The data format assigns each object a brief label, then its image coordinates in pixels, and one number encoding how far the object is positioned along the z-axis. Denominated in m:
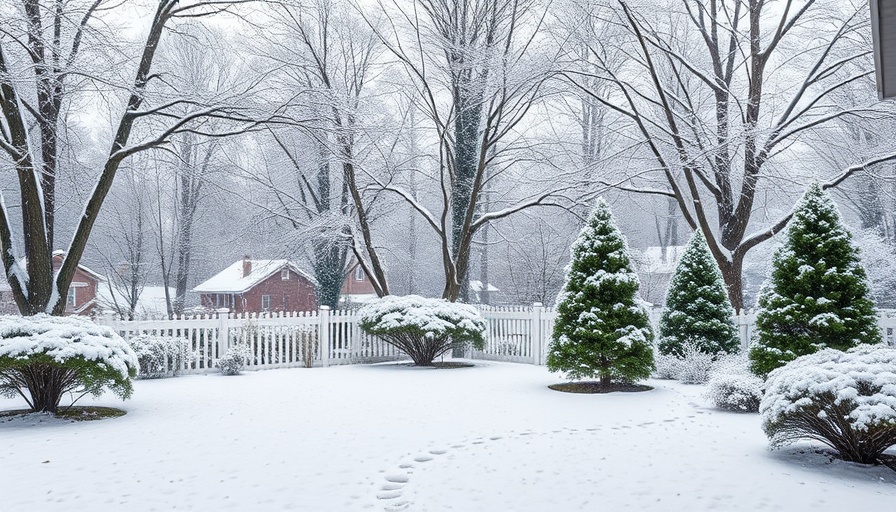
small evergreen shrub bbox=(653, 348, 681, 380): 11.26
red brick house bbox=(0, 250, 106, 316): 27.19
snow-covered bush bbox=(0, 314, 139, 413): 7.07
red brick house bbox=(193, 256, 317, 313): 28.33
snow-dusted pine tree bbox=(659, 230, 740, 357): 11.52
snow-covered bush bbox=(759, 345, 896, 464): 4.84
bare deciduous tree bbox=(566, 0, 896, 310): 13.18
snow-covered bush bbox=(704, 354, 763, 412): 7.87
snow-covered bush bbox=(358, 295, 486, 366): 13.02
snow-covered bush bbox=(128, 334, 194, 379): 11.07
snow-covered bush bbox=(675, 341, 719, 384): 10.66
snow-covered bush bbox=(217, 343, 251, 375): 12.07
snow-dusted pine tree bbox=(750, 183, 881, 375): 8.35
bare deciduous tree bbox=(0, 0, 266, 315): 8.84
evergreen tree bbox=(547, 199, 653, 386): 9.73
